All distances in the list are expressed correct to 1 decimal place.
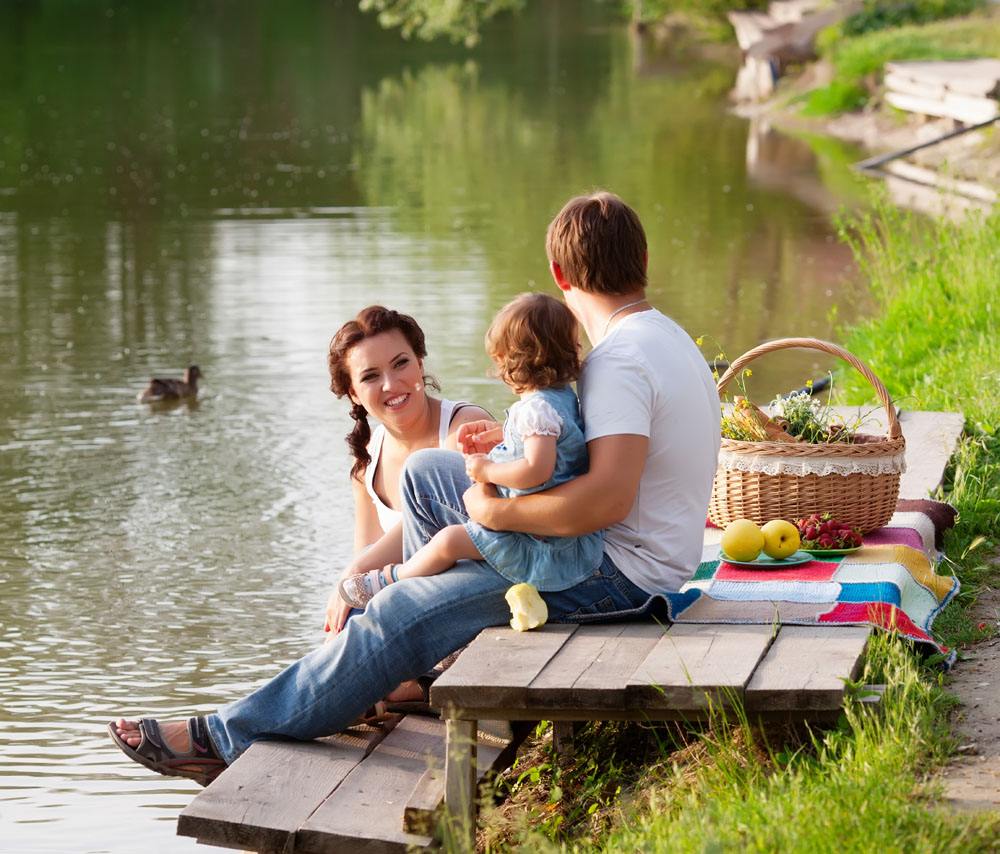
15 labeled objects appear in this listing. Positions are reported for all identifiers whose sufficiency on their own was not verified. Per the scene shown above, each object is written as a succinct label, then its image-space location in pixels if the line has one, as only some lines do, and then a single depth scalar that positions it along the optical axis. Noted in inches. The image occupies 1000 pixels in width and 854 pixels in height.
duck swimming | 642.6
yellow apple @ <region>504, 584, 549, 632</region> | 270.5
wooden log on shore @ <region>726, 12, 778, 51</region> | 2091.2
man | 268.0
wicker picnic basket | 341.6
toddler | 265.8
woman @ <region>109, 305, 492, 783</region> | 321.3
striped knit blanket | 285.0
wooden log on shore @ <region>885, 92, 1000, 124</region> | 1262.6
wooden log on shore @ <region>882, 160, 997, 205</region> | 1050.3
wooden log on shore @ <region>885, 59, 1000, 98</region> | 1291.2
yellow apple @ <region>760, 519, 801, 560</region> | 330.7
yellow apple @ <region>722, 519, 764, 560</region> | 328.5
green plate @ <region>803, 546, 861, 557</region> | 333.7
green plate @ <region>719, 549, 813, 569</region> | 327.7
